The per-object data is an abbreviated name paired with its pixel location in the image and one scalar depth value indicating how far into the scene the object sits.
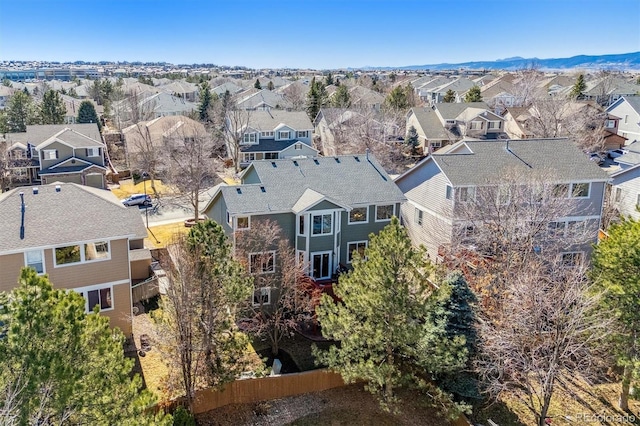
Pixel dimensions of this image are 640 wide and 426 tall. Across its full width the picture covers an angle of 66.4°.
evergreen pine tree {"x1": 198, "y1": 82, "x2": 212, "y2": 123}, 85.88
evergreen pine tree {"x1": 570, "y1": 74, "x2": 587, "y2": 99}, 86.50
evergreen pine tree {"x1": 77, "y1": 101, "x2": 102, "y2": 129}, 77.62
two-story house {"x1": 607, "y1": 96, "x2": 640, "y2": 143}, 71.00
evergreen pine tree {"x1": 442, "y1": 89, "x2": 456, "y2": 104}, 98.10
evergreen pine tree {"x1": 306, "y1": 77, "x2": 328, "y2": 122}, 88.25
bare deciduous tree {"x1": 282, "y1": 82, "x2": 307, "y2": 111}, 98.43
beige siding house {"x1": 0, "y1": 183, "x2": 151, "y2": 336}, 21.77
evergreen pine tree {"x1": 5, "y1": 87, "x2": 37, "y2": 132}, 71.75
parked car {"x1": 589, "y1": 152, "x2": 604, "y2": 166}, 63.66
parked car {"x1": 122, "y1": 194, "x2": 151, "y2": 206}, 48.73
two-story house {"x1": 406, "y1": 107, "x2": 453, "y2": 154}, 70.00
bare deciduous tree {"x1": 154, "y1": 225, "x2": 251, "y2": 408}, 17.69
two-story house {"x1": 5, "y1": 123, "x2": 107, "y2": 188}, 50.94
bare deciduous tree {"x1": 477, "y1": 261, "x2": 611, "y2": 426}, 17.91
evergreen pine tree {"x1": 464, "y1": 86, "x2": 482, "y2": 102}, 86.06
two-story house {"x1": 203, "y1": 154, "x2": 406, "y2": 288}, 28.75
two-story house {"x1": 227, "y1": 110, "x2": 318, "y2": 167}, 63.66
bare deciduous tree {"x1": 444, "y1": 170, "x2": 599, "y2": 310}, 25.91
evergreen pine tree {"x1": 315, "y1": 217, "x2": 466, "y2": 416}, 19.34
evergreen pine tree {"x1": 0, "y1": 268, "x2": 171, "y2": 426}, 11.58
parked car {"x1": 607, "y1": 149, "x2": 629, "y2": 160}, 66.71
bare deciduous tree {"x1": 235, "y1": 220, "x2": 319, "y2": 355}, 25.44
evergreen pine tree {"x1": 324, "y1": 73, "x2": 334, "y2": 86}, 142.69
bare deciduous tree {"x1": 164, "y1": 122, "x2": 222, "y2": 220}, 45.88
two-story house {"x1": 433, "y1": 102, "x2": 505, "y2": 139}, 70.50
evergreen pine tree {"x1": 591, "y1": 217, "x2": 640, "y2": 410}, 19.33
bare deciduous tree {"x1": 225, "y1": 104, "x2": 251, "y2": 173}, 61.72
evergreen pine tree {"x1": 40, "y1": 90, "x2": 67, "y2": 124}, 72.19
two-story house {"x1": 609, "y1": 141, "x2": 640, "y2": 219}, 37.85
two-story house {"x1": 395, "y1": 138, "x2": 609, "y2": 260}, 30.88
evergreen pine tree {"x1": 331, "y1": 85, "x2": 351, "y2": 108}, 87.31
